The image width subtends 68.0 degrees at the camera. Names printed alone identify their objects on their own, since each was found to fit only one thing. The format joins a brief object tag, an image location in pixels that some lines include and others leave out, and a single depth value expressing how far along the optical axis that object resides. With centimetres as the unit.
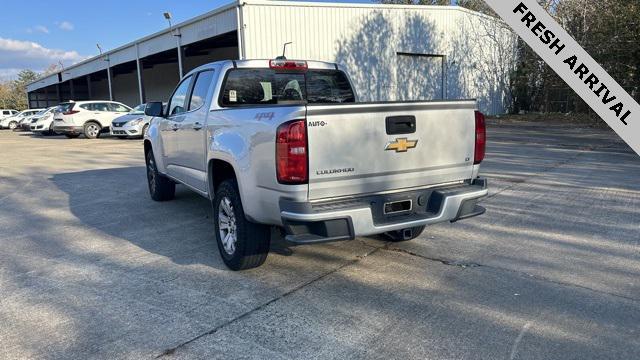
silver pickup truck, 357
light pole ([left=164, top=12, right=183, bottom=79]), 2295
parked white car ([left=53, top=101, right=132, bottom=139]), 2173
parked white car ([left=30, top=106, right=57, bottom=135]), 2634
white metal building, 1917
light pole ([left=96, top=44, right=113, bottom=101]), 3308
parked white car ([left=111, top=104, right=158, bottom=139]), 1962
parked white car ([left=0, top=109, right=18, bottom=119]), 4063
